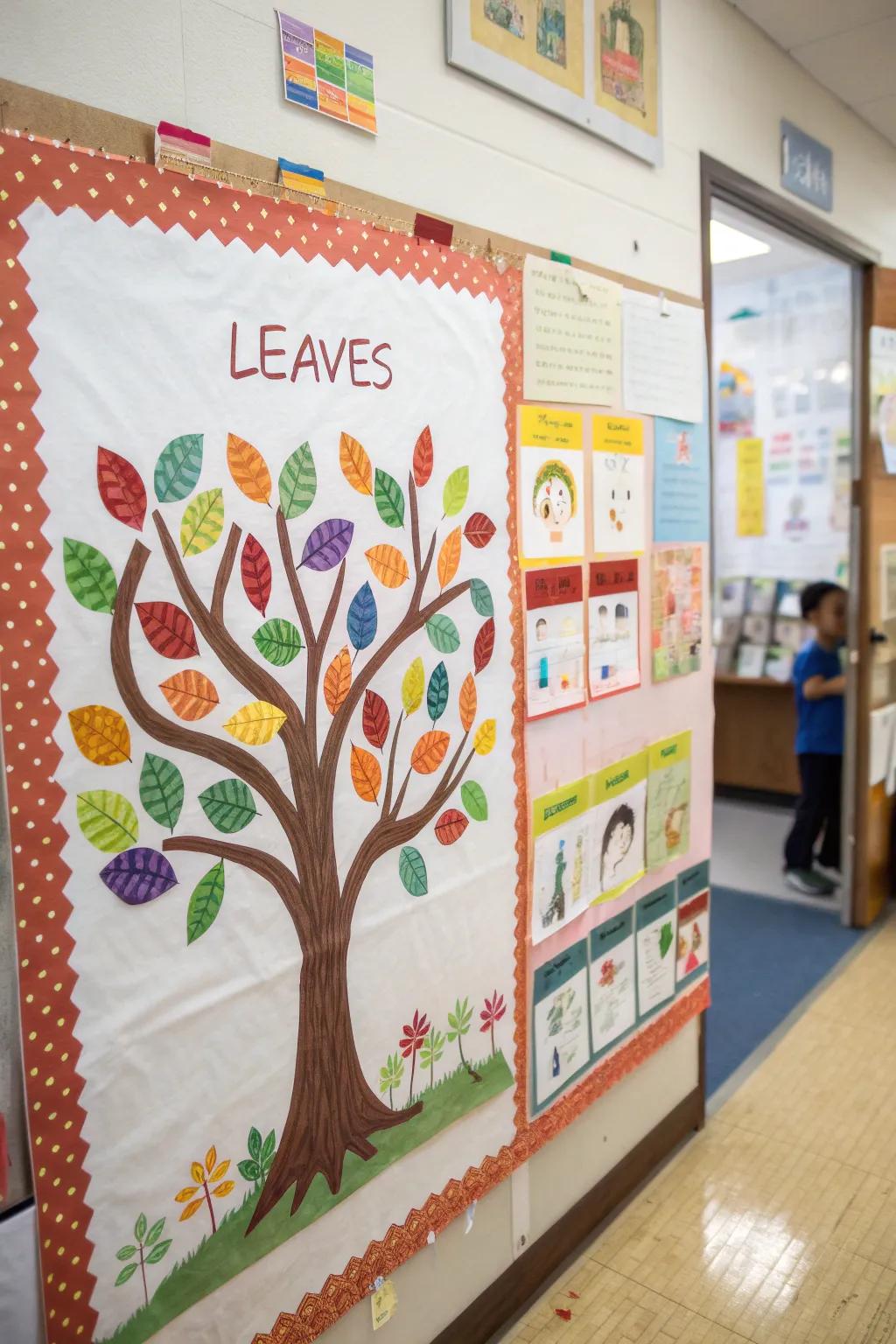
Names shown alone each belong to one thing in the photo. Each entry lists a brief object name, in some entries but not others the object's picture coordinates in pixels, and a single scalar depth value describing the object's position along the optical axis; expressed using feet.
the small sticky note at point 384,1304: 4.81
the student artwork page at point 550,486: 5.40
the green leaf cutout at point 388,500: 4.46
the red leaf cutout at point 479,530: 4.98
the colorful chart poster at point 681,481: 6.63
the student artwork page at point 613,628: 6.08
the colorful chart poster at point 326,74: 4.03
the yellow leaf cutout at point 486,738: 5.14
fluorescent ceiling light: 12.88
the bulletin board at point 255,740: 3.37
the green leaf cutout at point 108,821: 3.47
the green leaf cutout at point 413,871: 4.76
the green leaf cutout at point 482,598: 5.03
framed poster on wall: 4.94
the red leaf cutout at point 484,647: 5.08
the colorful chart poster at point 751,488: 16.40
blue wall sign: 8.07
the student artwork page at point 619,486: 6.02
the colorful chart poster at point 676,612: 6.74
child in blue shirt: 11.73
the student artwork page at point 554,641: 5.52
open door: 10.40
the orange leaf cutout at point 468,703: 5.02
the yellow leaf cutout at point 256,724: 3.97
